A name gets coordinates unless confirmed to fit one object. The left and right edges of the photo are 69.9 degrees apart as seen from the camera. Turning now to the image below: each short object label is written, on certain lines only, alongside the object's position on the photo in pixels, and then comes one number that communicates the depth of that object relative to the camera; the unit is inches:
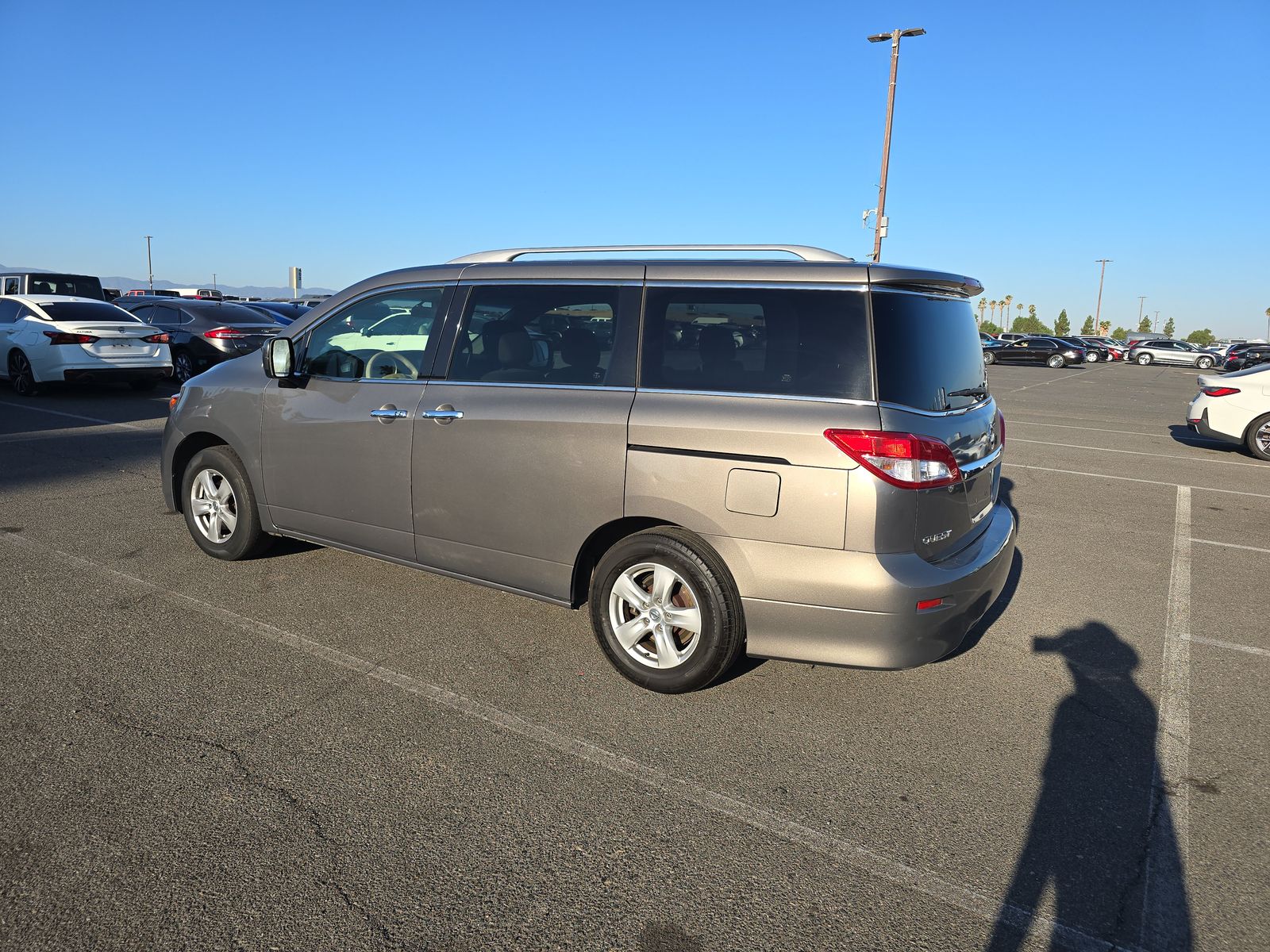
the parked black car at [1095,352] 2182.6
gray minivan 137.1
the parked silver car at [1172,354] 2087.8
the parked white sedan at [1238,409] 480.7
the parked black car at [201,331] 642.8
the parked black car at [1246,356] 1686.8
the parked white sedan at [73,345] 519.8
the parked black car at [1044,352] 1809.8
